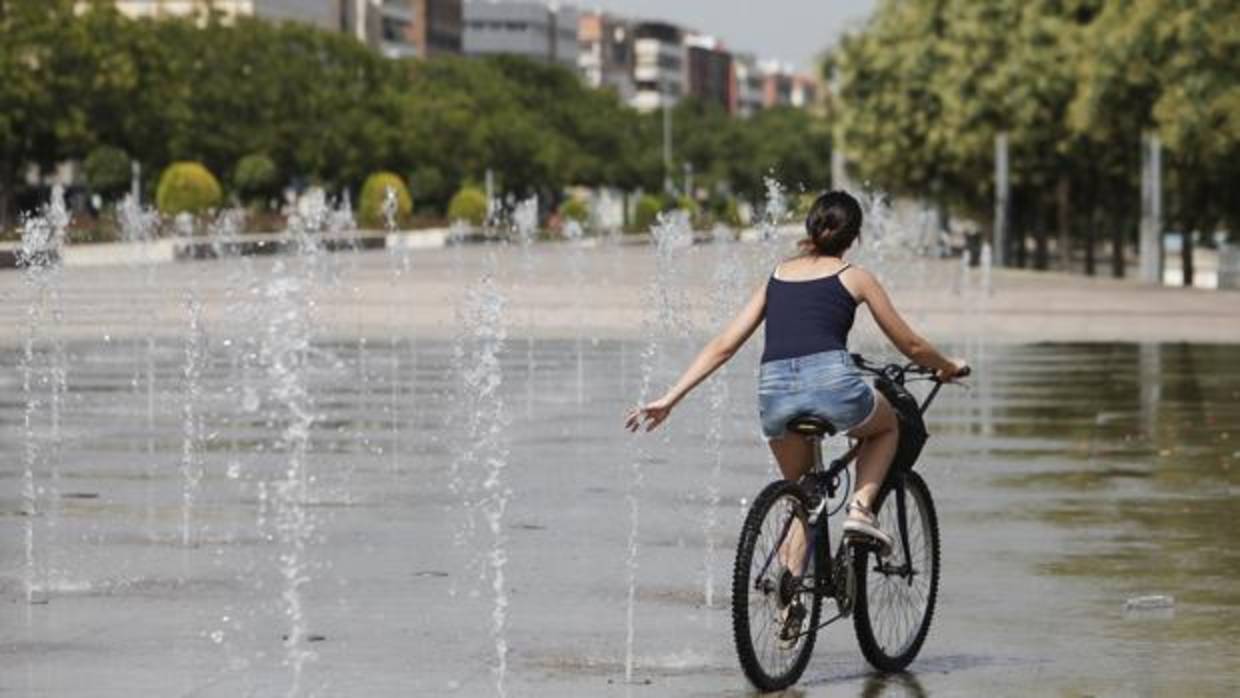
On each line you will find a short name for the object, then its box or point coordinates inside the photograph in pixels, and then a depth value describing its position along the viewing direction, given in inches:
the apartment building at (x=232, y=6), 7396.7
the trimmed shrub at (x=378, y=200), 4708.9
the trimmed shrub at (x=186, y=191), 4126.5
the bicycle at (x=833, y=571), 389.7
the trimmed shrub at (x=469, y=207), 5275.6
